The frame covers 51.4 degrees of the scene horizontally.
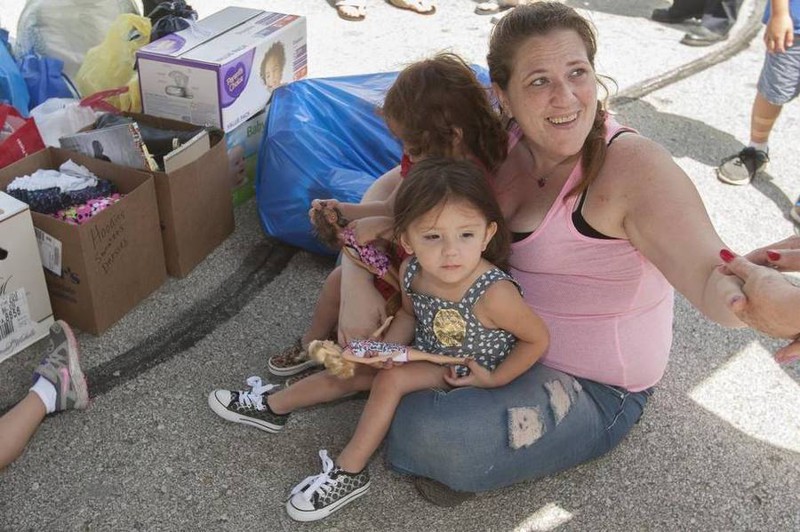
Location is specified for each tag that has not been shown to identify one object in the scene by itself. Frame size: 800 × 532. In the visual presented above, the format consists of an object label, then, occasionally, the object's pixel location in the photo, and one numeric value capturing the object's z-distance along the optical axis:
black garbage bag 3.45
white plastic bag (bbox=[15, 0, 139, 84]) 3.69
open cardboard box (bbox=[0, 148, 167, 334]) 2.51
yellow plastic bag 3.44
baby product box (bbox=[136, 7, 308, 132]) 3.09
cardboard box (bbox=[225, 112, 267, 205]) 3.31
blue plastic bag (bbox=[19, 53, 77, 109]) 3.48
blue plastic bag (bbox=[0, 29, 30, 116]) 3.29
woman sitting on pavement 1.90
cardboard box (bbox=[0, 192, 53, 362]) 2.44
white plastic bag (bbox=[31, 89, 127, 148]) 3.10
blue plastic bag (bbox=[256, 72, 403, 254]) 3.06
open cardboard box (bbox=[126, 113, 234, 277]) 2.80
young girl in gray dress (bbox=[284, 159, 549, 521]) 1.97
